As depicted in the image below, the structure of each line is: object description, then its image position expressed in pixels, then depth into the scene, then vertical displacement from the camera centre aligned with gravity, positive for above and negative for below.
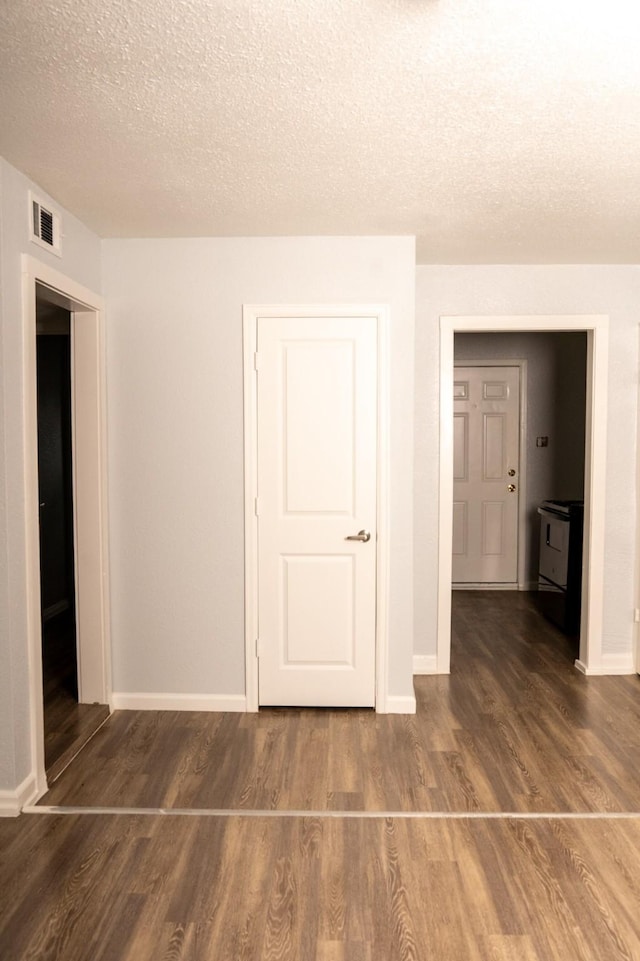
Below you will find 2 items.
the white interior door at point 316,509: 3.54 -0.34
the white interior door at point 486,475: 6.37 -0.29
